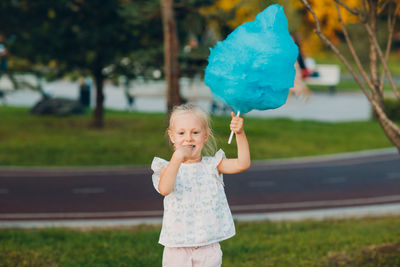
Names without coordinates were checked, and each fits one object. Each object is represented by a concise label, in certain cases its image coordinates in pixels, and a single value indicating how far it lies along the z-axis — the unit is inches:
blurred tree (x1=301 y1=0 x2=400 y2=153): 229.9
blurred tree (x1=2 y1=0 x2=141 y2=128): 652.1
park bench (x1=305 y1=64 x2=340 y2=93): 1443.2
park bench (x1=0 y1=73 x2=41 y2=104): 628.1
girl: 149.3
